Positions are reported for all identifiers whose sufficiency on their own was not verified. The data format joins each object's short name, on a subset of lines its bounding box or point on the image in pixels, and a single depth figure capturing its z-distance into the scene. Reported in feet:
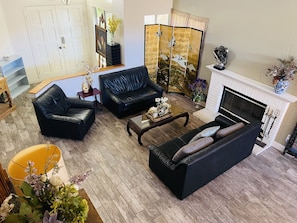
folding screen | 19.25
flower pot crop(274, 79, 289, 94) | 13.56
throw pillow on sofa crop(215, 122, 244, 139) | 12.16
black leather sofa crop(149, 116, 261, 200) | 10.66
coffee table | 14.78
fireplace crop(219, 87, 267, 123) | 16.15
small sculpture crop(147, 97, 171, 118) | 15.43
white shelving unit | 19.42
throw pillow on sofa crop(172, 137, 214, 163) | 11.02
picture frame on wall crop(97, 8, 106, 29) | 20.83
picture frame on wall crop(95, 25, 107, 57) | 20.74
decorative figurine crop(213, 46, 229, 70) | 16.56
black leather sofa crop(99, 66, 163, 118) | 17.70
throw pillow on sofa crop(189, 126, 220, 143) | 12.22
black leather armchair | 14.53
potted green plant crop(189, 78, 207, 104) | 19.33
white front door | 21.36
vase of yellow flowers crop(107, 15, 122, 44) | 18.48
